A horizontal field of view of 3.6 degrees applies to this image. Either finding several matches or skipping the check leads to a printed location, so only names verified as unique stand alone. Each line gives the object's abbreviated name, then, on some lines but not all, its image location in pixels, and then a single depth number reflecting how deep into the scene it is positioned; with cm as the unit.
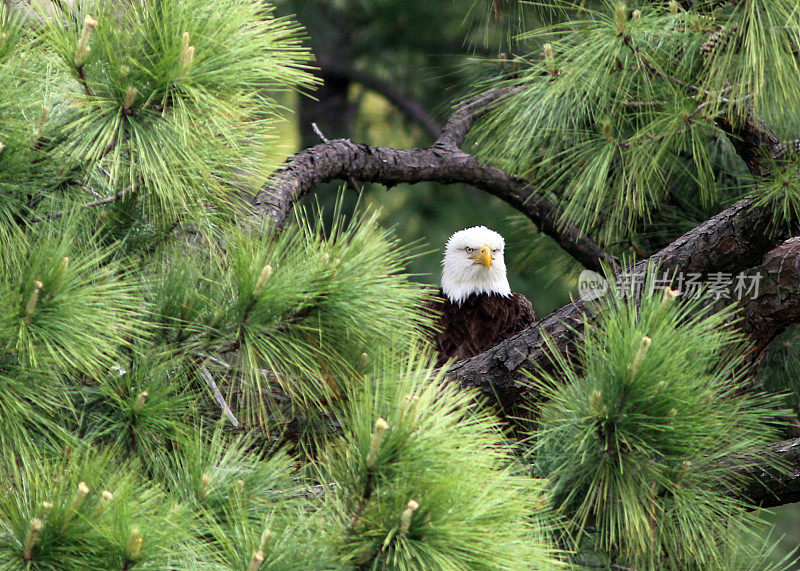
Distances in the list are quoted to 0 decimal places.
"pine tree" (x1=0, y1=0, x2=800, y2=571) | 1679
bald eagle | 2360
